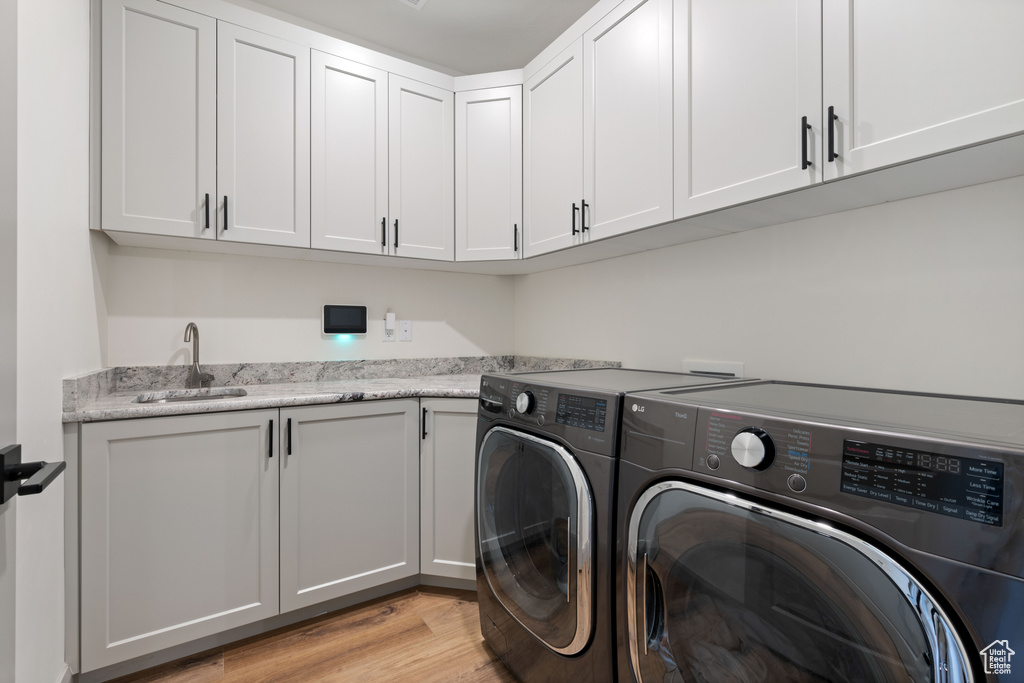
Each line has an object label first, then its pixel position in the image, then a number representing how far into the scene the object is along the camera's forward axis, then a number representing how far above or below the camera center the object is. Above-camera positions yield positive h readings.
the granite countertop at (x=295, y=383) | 1.54 -0.20
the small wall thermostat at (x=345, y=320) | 2.36 +0.10
